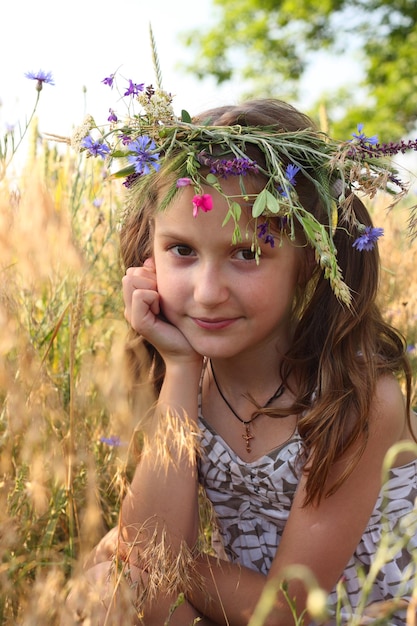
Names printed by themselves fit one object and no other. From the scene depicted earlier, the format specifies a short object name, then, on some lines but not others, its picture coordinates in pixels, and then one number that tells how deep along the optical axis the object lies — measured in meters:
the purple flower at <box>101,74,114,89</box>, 0.94
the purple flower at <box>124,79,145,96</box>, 0.94
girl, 0.95
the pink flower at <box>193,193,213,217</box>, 0.92
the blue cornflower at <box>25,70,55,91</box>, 1.04
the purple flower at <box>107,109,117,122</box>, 0.95
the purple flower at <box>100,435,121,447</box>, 1.06
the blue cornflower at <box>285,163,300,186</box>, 0.93
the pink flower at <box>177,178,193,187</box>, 0.93
